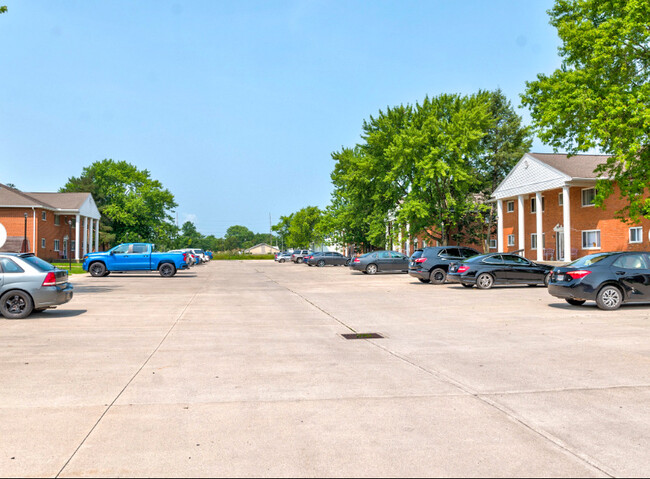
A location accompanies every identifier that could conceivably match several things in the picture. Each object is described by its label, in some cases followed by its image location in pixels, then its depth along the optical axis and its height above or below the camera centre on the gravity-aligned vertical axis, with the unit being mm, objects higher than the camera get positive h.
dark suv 25767 -380
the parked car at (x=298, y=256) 75375 -329
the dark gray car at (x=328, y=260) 57094 -666
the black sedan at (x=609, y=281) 14391 -753
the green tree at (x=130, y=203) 83125 +7794
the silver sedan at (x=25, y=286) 12844 -723
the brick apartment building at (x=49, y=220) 55219 +3685
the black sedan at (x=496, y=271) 22094 -743
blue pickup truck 32469 -361
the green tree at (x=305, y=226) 126438 +6224
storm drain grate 10407 -1545
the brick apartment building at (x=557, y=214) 38344 +2991
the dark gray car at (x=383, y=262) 36094 -578
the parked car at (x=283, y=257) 82694 -504
